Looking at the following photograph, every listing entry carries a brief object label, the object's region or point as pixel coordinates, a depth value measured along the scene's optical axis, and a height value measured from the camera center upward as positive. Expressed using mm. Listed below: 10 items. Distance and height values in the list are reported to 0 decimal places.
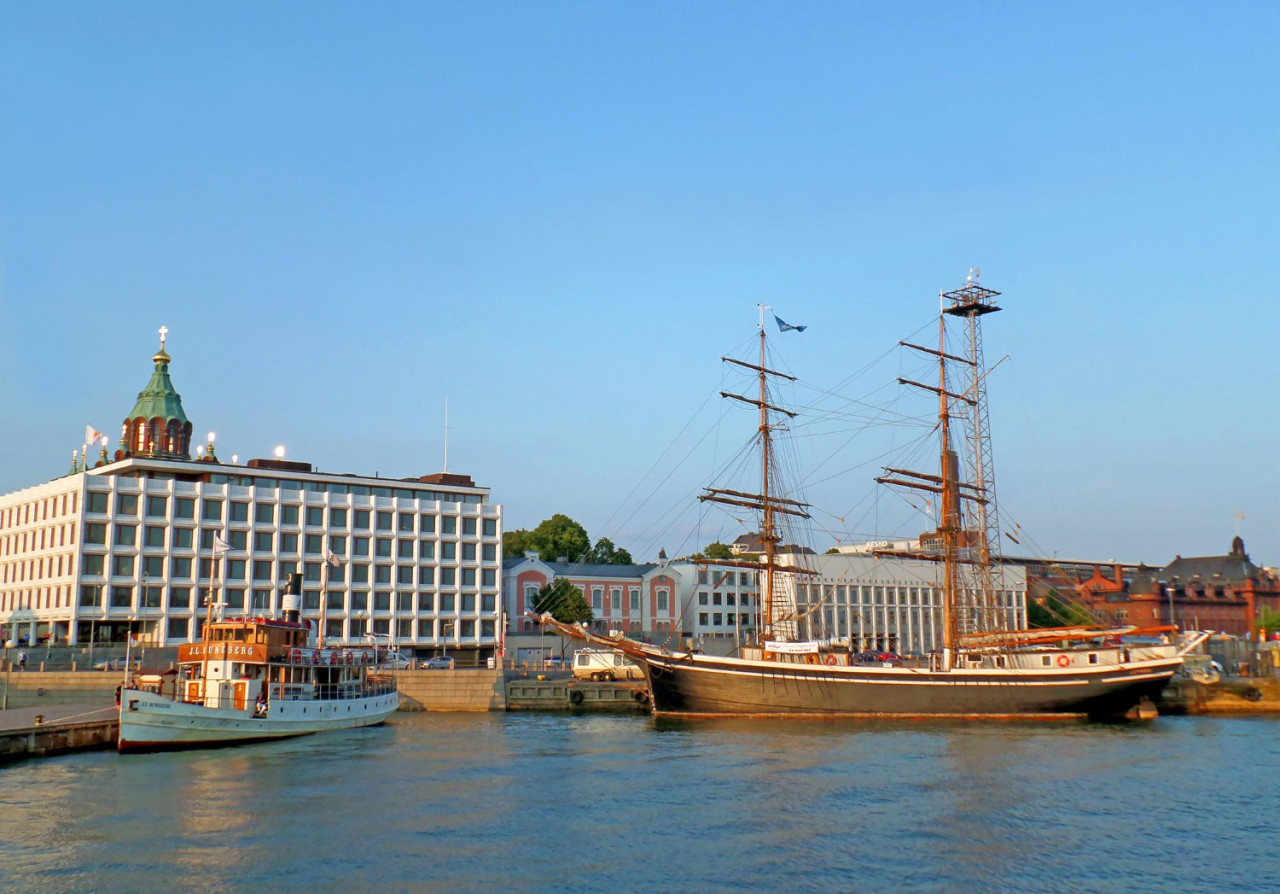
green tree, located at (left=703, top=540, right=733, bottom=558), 163500 +9477
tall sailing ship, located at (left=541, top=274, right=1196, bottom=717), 75250 -4715
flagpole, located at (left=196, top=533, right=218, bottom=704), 58875 -2565
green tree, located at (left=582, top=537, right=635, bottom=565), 157250 +8689
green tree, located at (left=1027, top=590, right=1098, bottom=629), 161625 -936
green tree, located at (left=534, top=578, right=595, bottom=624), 123750 +1362
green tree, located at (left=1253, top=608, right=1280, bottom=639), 143375 -2271
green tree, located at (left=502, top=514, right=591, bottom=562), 149125 +10123
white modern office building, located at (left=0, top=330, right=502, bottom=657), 99438 +7057
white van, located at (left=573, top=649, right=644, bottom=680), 95688 -4621
